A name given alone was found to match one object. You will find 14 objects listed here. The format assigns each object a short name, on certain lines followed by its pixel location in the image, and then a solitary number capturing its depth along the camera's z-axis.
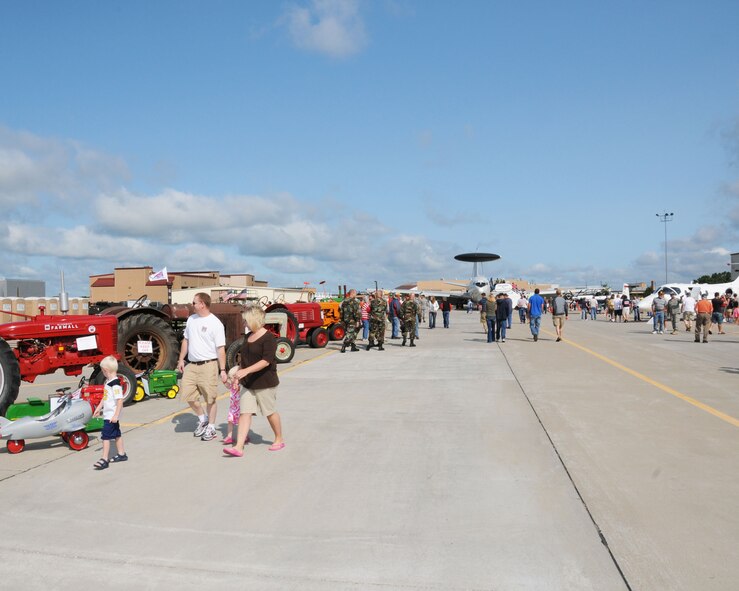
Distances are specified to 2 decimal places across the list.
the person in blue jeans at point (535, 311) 19.66
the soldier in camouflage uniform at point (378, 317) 17.09
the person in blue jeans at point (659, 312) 23.58
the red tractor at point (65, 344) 8.64
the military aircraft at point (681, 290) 33.69
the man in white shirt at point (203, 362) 6.94
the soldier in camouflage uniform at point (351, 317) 17.08
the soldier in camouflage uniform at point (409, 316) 18.52
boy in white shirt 5.80
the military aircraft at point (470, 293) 62.12
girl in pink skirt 6.66
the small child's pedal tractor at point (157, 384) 9.28
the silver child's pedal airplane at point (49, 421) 6.30
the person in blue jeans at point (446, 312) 30.51
